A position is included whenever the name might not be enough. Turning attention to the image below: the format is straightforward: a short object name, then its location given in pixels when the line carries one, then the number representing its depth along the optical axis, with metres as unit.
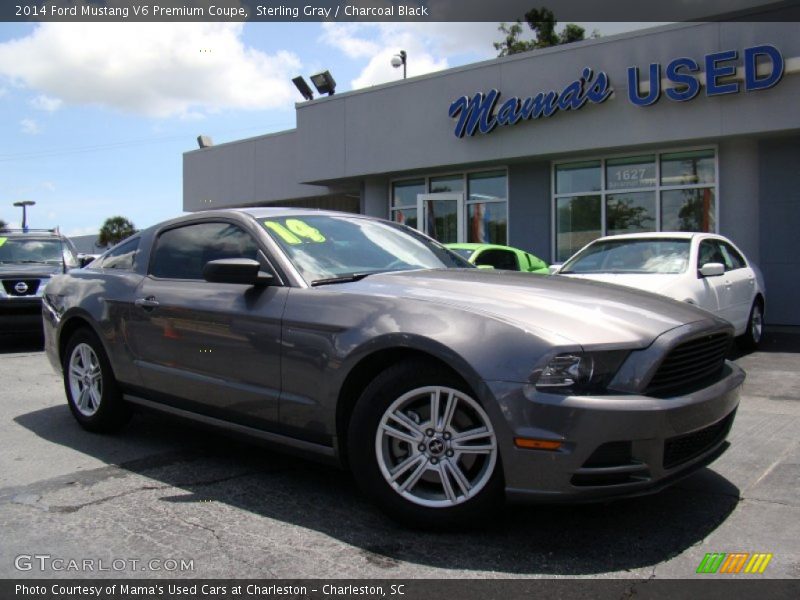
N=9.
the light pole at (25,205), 33.02
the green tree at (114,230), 47.55
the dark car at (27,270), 9.66
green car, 9.38
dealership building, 10.95
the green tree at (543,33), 33.22
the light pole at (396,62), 20.58
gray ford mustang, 2.78
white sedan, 7.25
